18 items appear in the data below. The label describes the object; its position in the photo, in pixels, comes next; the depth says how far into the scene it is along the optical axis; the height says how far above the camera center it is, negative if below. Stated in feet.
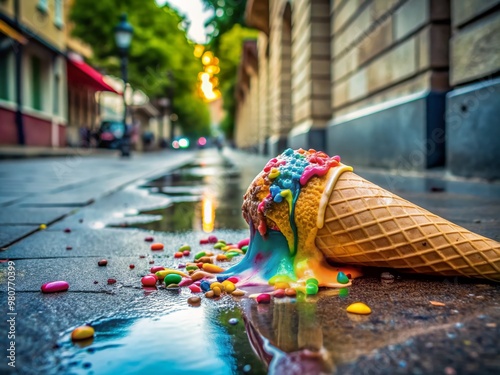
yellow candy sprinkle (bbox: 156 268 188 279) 0.90 -0.22
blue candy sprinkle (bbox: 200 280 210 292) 0.84 -0.24
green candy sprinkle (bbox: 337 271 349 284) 0.85 -0.22
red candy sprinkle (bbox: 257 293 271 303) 0.76 -0.24
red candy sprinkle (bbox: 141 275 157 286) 0.87 -0.23
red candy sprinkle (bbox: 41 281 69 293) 0.83 -0.24
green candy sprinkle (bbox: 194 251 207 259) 1.10 -0.22
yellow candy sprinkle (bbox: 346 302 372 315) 0.69 -0.24
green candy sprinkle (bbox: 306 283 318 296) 0.80 -0.23
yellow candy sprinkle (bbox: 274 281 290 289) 0.81 -0.23
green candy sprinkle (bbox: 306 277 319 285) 0.82 -0.22
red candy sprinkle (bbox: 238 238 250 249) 1.24 -0.21
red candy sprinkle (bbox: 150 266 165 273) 0.98 -0.23
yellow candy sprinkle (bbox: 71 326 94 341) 0.60 -0.25
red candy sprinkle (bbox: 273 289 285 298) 0.78 -0.24
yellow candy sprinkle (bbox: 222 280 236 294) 0.82 -0.23
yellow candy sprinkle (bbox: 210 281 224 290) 0.82 -0.23
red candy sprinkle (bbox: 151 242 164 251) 1.23 -0.22
